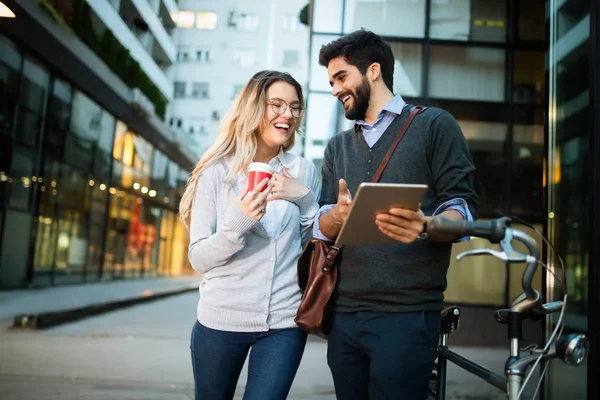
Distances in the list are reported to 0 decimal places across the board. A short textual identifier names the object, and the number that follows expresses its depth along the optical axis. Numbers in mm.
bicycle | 1626
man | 2160
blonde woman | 2469
